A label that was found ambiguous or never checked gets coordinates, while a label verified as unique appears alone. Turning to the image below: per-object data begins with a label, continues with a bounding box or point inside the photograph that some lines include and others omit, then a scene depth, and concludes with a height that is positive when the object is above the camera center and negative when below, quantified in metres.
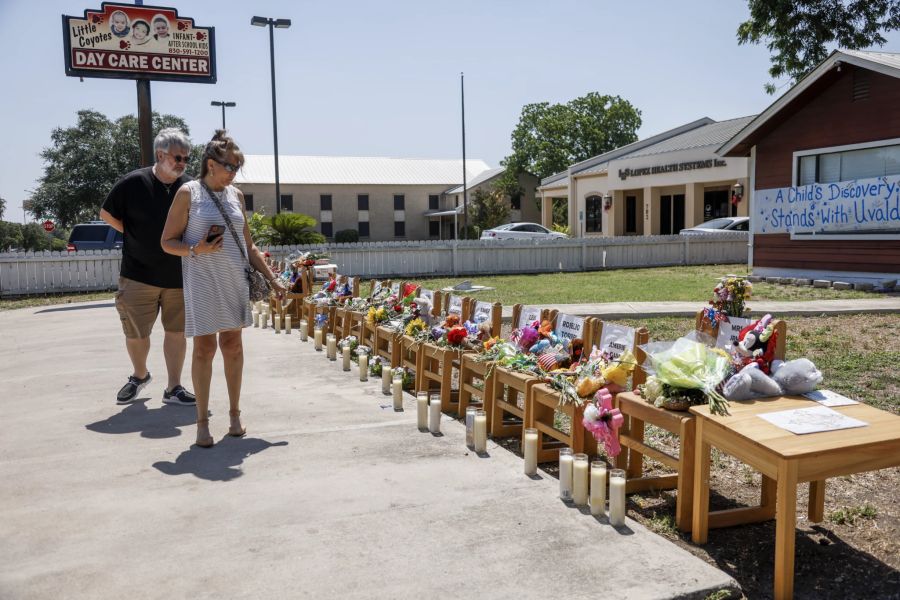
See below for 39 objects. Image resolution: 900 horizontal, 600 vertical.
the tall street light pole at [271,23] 23.79 +6.92
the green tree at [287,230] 20.16 +0.18
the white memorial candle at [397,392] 5.61 -1.20
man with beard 5.57 -0.16
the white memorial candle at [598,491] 3.51 -1.22
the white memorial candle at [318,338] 8.38 -1.16
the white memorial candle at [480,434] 4.50 -1.21
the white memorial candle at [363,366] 6.67 -1.18
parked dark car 20.68 +0.04
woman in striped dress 4.49 -0.13
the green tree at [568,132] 57.69 +8.24
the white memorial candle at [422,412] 5.04 -1.20
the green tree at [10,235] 53.78 +0.34
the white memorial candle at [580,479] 3.60 -1.20
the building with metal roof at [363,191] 48.72 +3.06
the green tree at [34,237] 55.37 +0.17
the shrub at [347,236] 46.80 +0.01
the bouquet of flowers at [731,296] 4.88 -0.42
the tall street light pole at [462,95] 41.47 +7.86
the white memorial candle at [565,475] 3.70 -1.21
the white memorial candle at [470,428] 4.63 -1.22
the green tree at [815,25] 25.34 +7.16
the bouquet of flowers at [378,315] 7.29 -0.78
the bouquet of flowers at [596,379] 3.97 -0.79
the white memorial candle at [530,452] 4.10 -1.22
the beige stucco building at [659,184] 29.31 +2.12
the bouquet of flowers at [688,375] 3.37 -0.66
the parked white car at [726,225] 24.59 +0.24
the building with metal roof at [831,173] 13.74 +1.20
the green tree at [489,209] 47.12 +1.66
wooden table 2.76 -0.85
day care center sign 16.30 +4.36
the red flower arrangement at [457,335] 5.52 -0.75
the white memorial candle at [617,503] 3.40 -1.25
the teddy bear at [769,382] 3.43 -0.70
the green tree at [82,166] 42.38 +4.18
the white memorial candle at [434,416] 4.96 -1.22
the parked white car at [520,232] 32.22 +0.10
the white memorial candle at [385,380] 6.15 -1.21
